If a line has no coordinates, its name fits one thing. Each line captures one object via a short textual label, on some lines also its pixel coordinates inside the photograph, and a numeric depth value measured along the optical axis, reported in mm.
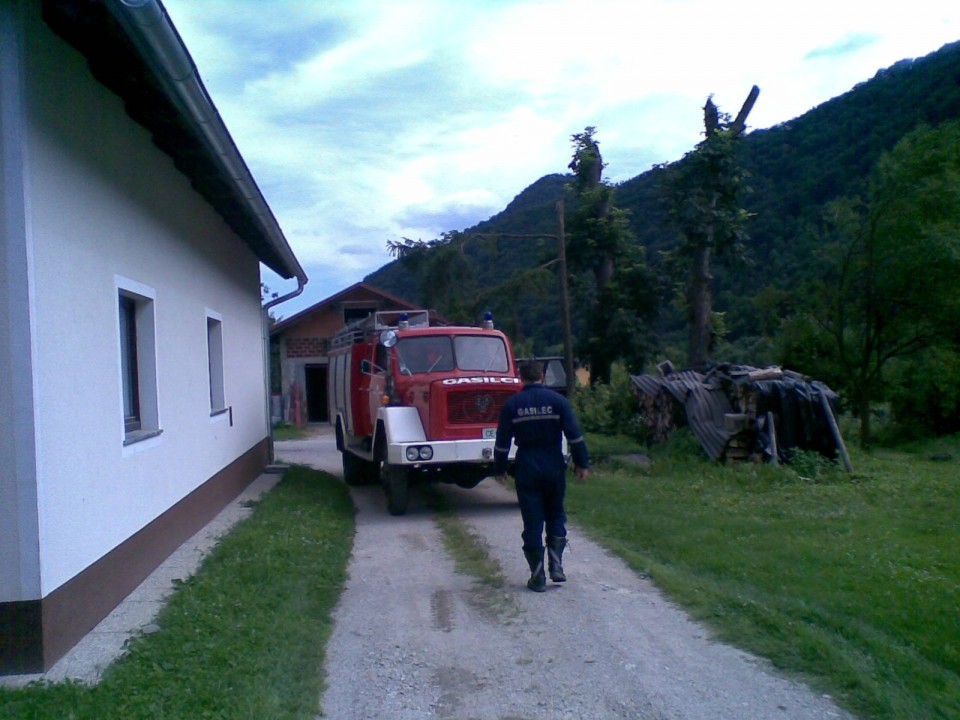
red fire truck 11844
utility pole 21984
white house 5344
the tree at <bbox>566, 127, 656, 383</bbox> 29609
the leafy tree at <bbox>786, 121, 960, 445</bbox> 18406
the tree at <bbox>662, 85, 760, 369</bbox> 20281
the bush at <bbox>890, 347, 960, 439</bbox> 20172
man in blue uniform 7672
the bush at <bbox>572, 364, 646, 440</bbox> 20719
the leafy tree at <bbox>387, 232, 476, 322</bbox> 26188
